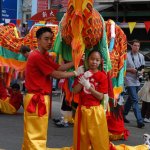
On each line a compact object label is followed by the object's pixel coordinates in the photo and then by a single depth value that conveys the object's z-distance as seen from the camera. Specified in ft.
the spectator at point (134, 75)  28.02
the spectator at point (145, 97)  30.15
